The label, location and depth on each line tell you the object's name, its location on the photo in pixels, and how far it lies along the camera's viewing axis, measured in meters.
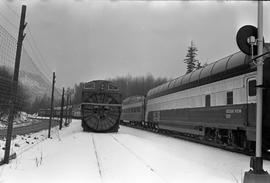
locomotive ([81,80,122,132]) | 25.38
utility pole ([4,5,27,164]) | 10.12
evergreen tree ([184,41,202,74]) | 79.69
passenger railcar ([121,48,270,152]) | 12.38
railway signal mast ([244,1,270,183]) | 6.42
